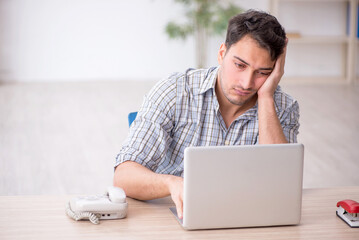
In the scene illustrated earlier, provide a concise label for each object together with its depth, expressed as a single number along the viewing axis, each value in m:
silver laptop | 2.30
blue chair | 3.13
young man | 2.83
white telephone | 2.44
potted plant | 9.37
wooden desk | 2.35
